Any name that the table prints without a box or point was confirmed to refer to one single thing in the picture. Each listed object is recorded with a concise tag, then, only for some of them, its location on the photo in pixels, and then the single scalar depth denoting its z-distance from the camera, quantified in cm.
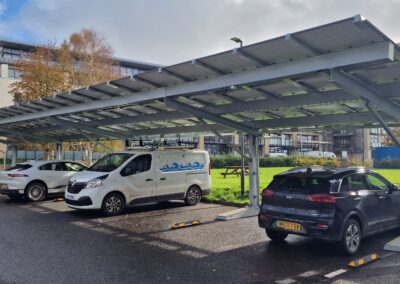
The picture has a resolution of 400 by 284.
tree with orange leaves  2411
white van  1073
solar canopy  603
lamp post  828
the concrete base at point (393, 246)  693
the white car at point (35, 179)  1360
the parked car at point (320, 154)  5840
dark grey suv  648
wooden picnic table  2434
